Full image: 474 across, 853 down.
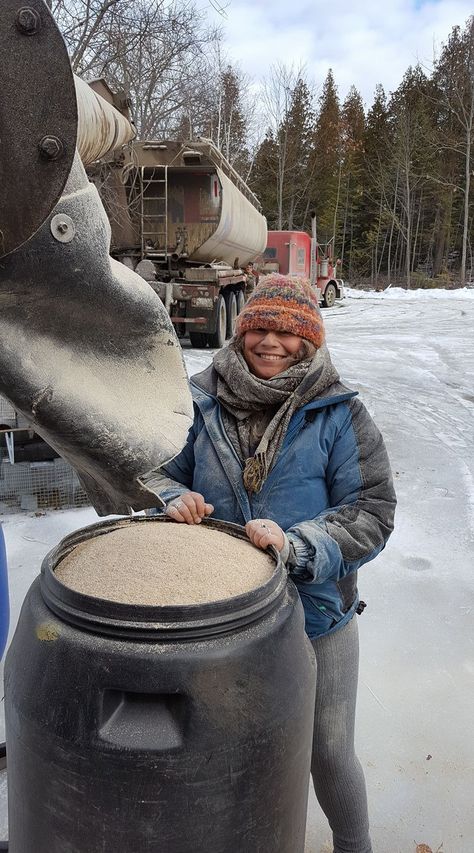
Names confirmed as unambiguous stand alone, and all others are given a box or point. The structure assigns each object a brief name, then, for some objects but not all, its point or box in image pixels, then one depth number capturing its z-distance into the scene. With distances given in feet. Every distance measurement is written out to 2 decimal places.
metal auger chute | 3.38
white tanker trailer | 35.12
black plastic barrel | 4.00
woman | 6.00
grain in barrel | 4.37
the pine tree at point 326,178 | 135.03
